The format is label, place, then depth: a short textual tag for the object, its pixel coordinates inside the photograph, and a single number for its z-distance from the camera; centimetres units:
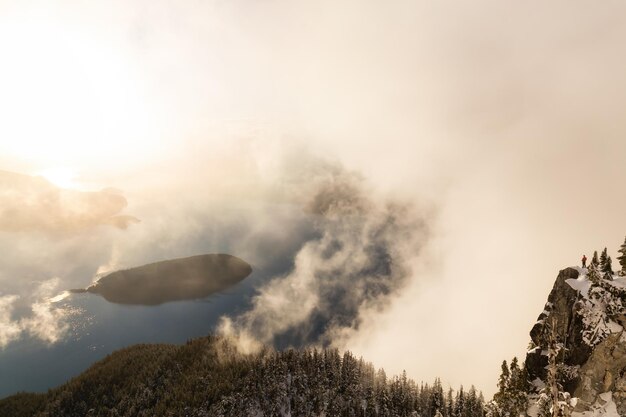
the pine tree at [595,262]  10144
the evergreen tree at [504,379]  11188
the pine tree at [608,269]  9900
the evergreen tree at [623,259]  9619
